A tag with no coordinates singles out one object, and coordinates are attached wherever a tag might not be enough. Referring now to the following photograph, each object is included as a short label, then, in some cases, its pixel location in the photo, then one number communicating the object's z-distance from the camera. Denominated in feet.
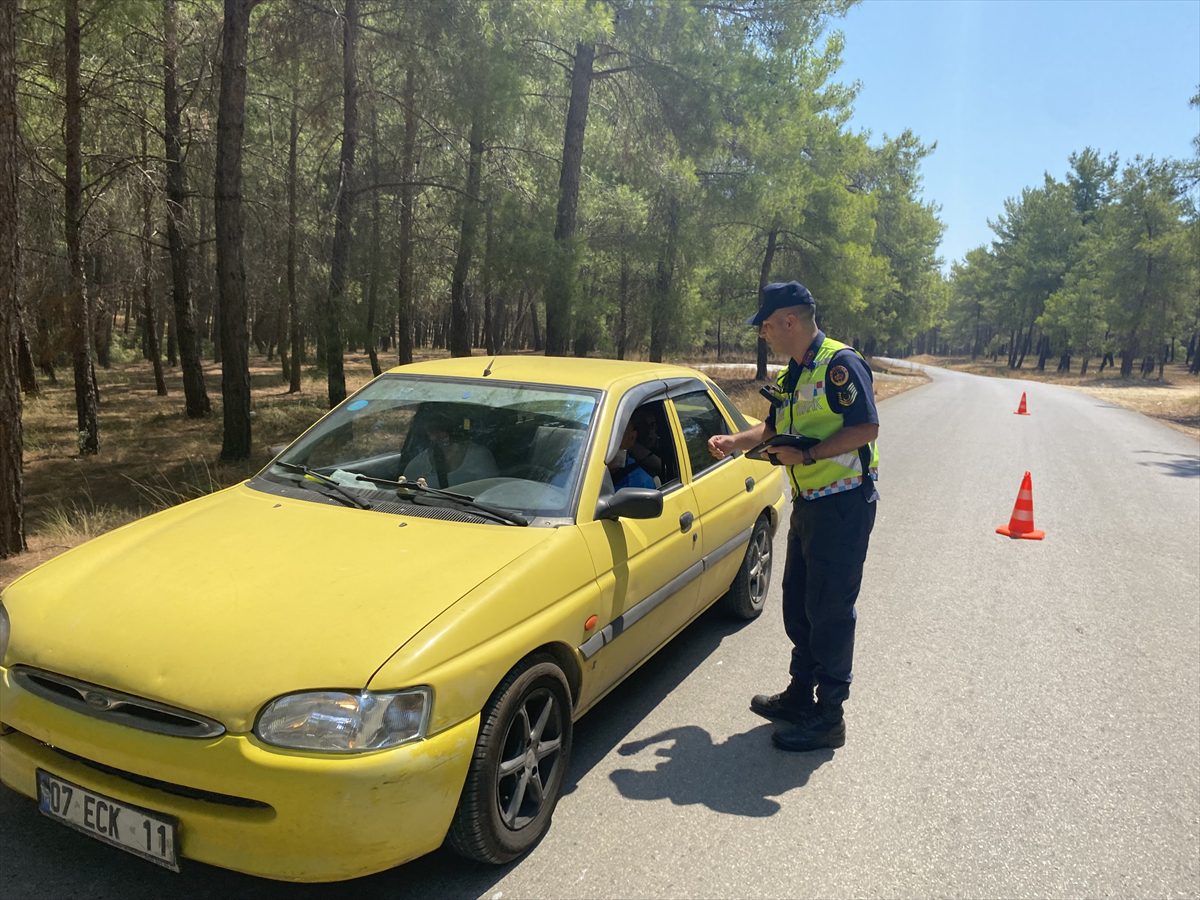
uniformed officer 11.58
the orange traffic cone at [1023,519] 25.41
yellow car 7.34
